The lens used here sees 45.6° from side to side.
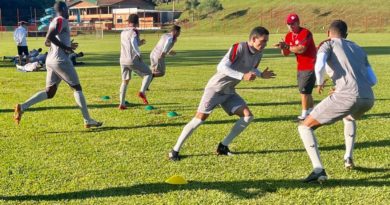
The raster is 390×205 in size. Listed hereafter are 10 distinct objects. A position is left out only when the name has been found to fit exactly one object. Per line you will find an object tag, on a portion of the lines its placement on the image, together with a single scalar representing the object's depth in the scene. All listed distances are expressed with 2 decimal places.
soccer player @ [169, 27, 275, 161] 5.72
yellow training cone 5.38
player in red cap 8.17
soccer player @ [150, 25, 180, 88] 10.54
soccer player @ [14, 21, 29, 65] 20.41
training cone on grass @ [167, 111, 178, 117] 9.45
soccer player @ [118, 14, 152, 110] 9.66
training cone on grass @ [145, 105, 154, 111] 10.23
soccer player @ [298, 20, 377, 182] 5.00
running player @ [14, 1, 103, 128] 7.62
